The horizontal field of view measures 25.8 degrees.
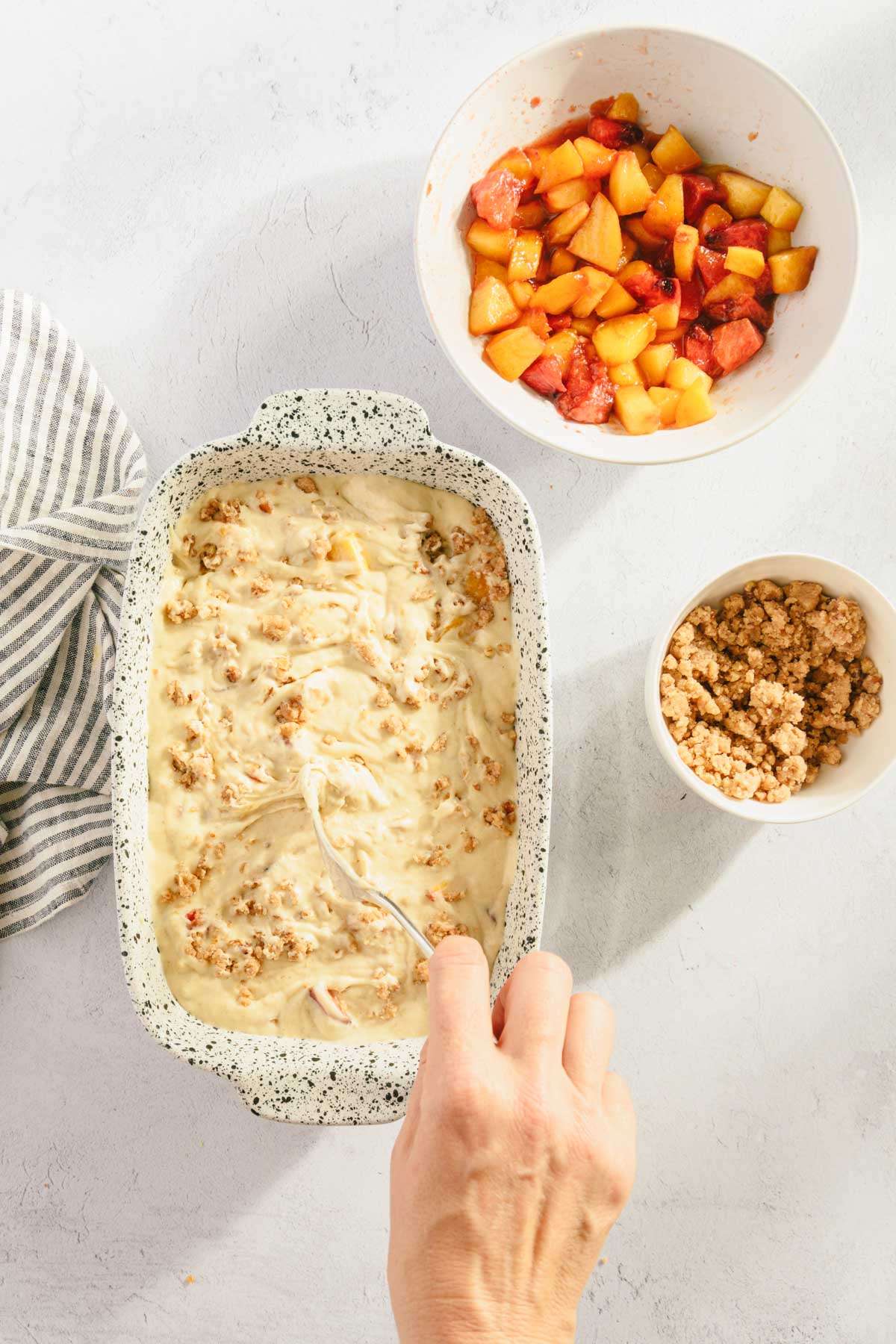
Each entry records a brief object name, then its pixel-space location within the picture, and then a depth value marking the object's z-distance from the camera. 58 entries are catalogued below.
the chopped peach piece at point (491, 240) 0.90
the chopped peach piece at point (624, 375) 0.91
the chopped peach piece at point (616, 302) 0.90
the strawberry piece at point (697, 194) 0.91
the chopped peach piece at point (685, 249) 0.90
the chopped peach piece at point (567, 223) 0.90
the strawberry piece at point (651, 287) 0.90
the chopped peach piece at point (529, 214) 0.91
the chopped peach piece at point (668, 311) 0.90
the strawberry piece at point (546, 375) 0.90
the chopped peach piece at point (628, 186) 0.90
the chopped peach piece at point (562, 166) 0.90
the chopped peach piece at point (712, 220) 0.91
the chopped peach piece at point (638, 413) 0.90
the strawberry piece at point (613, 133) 0.90
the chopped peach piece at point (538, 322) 0.91
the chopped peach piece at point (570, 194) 0.90
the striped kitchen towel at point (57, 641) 0.94
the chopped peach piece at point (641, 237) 0.91
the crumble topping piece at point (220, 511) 0.90
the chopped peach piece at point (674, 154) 0.91
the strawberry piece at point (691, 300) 0.91
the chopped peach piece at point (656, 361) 0.91
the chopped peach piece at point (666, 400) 0.91
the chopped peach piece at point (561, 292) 0.90
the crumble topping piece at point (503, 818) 0.90
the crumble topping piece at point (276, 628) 0.89
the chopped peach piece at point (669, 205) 0.90
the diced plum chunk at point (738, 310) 0.91
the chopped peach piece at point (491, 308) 0.90
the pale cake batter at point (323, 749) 0.89
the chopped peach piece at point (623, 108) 0.90
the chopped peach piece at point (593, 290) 0.90
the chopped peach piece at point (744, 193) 0.91
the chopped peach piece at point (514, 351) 0.90
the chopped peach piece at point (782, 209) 0.90
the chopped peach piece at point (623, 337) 0.90
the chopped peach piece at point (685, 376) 0.90
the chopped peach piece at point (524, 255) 0.90
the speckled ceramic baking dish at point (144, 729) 0.86
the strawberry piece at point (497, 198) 0.90
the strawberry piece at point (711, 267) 0.90
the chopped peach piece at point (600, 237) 0.89
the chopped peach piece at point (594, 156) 0.90
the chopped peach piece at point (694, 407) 0.90
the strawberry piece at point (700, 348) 0.91
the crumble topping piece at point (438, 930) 0.89
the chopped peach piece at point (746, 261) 0.90
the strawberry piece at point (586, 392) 0.90
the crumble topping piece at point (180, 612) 0.90
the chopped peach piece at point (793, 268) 0.90
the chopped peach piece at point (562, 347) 0.91
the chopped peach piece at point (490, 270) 0.91
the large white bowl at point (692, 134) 0.88
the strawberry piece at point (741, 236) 0.91
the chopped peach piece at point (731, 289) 0.91
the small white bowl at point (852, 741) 0.90
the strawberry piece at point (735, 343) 0.90
